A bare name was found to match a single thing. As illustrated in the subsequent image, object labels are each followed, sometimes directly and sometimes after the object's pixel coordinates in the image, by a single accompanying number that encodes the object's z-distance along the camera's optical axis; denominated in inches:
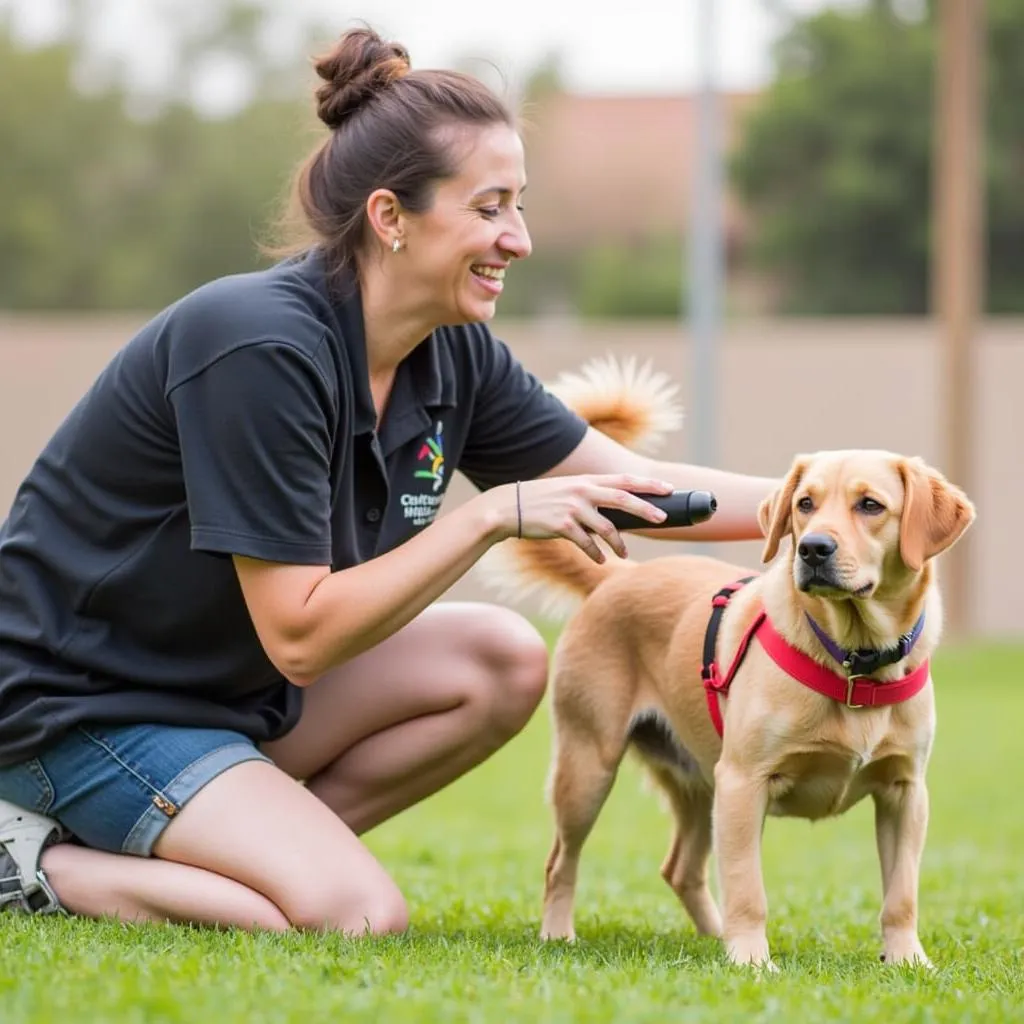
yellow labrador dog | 142.3
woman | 134.3
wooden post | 596.7
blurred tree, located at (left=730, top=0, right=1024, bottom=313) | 921.5
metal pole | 544.7
